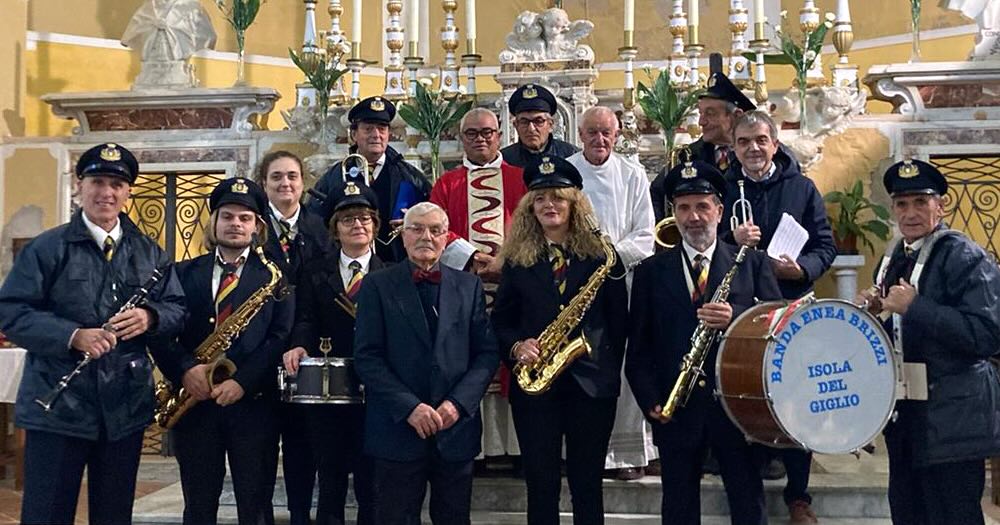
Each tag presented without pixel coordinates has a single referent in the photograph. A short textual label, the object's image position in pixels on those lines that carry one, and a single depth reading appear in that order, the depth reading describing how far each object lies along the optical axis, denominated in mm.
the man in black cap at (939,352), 4012
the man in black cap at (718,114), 5176
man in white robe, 5148
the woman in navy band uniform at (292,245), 4793
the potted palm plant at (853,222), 7062
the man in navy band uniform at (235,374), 4477
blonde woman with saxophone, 4391
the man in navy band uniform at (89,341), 4137
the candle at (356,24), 7859
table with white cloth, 6434
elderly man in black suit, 4242
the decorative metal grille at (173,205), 8570
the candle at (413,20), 7703
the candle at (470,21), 7477
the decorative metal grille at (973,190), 7613
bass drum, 3854
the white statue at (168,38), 8523
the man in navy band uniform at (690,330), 4203
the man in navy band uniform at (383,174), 5402
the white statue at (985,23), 7516
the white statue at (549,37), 7406
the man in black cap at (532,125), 5270
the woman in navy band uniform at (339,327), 4641
